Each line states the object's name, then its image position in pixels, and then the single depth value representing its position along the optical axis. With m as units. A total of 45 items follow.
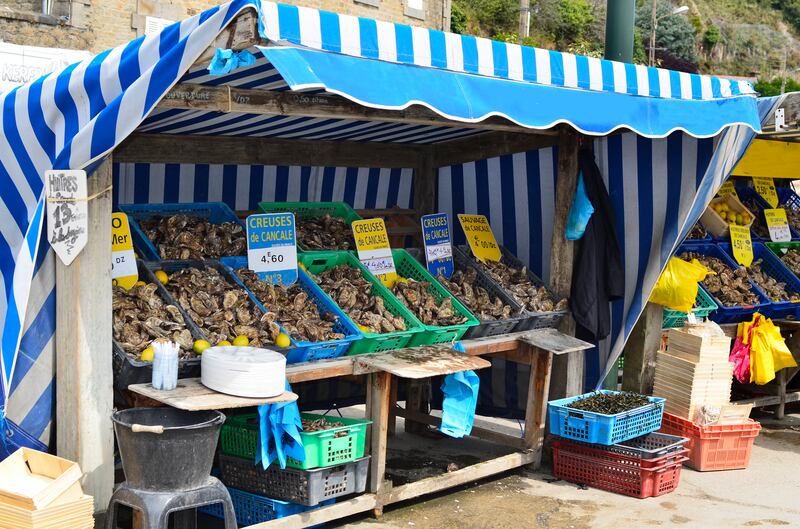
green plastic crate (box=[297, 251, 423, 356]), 5.68
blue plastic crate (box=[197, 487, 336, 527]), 5.16
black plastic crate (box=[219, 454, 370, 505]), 5.08
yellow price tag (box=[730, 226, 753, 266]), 8.94
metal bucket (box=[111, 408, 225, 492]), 4.31
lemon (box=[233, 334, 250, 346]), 5.13
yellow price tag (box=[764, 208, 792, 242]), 9.46
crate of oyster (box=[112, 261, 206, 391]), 4.76
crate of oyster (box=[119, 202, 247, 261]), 5.75
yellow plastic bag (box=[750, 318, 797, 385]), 8.05
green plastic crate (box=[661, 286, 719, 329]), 7.88
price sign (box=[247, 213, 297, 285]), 5.92
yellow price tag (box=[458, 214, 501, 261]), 7.35
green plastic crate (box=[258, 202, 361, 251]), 6.85
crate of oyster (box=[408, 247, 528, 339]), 6.53
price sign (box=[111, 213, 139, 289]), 5.25
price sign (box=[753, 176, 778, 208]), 9.73
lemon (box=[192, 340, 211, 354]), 4.95
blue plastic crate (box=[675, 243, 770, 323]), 8.21
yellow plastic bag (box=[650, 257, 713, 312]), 7.53
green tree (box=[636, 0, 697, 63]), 51.81
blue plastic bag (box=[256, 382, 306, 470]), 4.91
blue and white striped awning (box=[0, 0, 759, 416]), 4.15
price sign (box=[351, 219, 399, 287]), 6.55
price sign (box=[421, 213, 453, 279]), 6.98
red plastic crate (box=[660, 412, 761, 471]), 7.04
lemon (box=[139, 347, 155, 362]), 4.76
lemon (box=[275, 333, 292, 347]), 5.21
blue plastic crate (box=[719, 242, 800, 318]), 8.60
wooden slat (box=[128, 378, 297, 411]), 4.37
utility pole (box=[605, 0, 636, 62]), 7.28
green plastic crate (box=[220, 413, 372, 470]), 5.07
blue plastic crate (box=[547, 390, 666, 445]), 6.23
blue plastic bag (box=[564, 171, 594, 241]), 6.87
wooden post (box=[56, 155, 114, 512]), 4.48
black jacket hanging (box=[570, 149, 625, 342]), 7.01
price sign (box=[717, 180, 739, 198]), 9.29
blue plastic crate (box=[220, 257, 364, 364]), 5.30
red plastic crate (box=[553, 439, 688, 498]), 6.27
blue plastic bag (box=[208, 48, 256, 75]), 3.98
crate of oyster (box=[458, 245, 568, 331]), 6.88
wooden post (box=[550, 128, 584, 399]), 6.96
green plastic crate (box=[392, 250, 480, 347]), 6.09
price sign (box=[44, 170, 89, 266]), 4.34
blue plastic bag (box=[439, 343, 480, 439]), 5.79
